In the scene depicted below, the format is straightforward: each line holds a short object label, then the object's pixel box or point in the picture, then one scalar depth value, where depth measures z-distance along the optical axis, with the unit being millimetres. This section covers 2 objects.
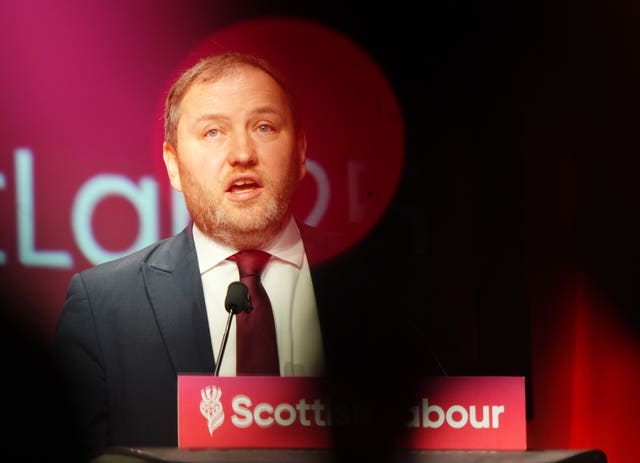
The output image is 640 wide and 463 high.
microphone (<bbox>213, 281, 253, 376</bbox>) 6059
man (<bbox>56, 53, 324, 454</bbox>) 6262
